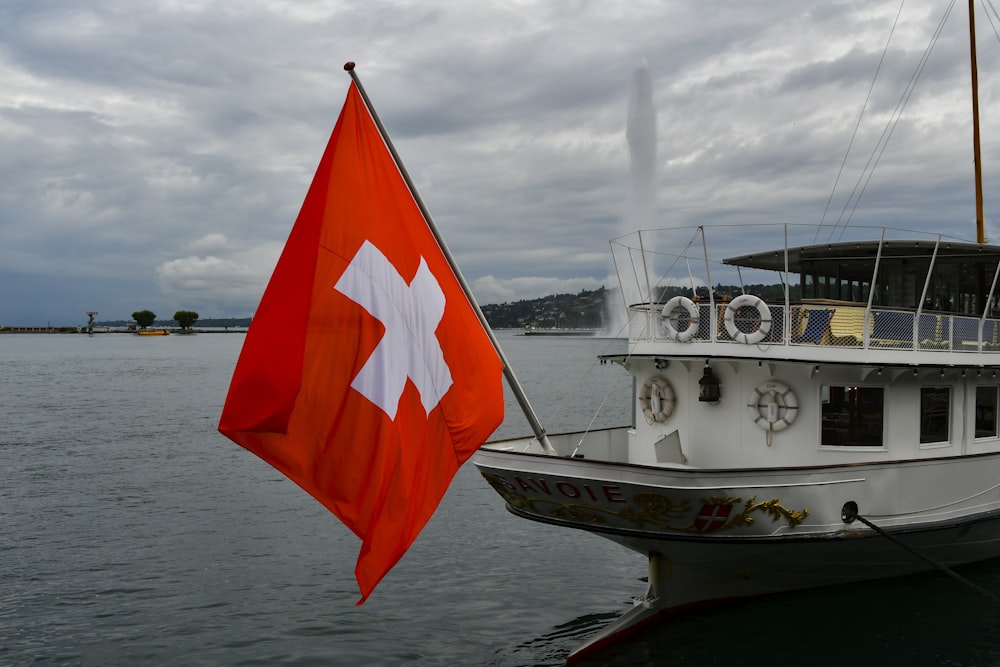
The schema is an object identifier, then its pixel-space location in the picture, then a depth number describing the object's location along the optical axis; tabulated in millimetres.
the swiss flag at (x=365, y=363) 7434
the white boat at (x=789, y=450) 11531
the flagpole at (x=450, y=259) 8457
